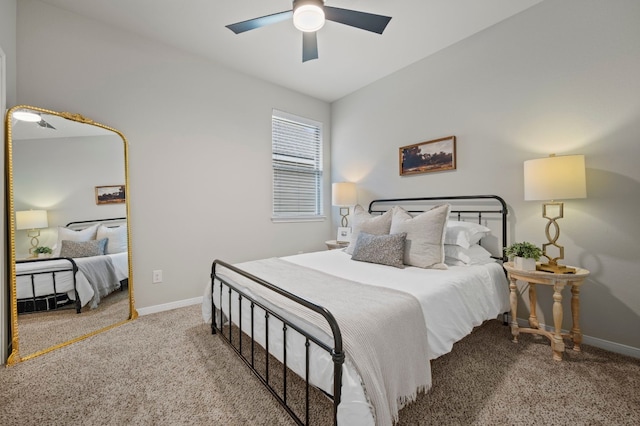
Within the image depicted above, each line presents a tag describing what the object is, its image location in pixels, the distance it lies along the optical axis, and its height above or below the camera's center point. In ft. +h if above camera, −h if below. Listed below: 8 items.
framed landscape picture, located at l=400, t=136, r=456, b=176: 9.49 +2.04
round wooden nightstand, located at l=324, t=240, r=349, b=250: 11.84 -1.47
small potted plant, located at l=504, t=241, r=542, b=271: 6.51 -1.17
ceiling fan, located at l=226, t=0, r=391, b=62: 6.04 +4.62
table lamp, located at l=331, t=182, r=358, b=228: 12.02 +0.78
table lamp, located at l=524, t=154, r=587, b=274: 6.15 +0.60
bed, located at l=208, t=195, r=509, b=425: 3.66 -1.70
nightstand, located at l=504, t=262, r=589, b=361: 6.08 -2.32
